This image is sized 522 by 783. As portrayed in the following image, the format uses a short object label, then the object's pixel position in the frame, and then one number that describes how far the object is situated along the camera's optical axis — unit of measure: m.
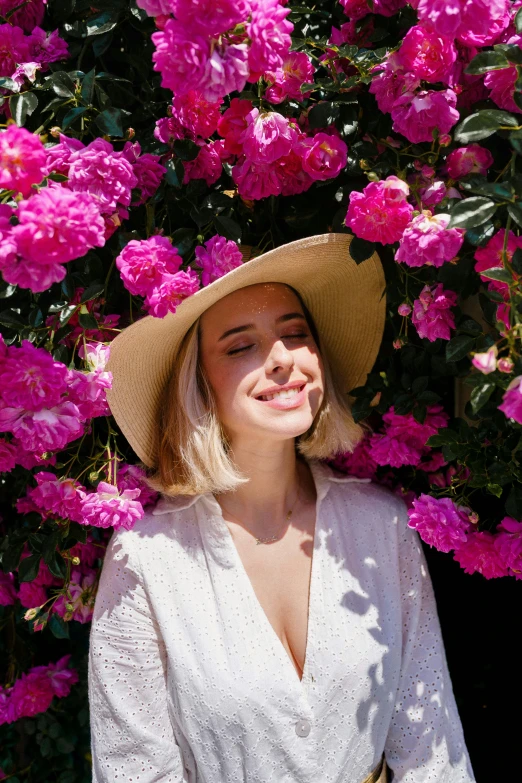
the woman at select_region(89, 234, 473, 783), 1.71
